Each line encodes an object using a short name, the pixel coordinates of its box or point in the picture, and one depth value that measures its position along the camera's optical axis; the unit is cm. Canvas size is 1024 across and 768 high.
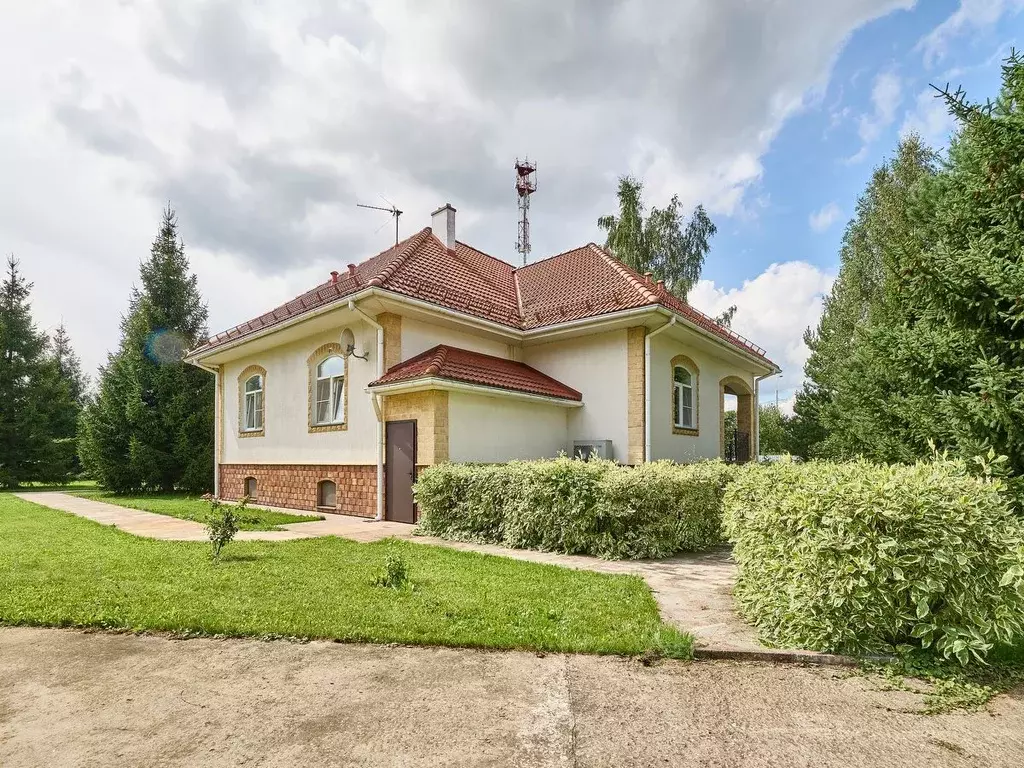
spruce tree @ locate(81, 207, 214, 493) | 1927
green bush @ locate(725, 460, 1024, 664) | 353
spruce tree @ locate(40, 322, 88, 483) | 2514
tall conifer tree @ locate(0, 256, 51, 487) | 2422
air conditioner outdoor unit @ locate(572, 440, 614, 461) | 1248
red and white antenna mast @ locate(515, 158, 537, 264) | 2517
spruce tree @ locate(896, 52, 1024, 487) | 555
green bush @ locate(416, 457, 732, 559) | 744
